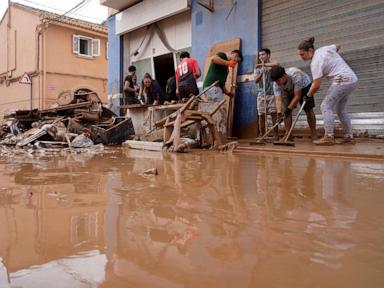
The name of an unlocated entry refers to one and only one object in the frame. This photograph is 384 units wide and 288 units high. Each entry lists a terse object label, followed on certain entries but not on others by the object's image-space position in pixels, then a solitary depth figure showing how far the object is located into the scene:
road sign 17.94
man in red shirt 7.07
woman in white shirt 4.96
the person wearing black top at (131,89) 9.45
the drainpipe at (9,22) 22.98
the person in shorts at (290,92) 5.69
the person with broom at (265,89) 6.46
